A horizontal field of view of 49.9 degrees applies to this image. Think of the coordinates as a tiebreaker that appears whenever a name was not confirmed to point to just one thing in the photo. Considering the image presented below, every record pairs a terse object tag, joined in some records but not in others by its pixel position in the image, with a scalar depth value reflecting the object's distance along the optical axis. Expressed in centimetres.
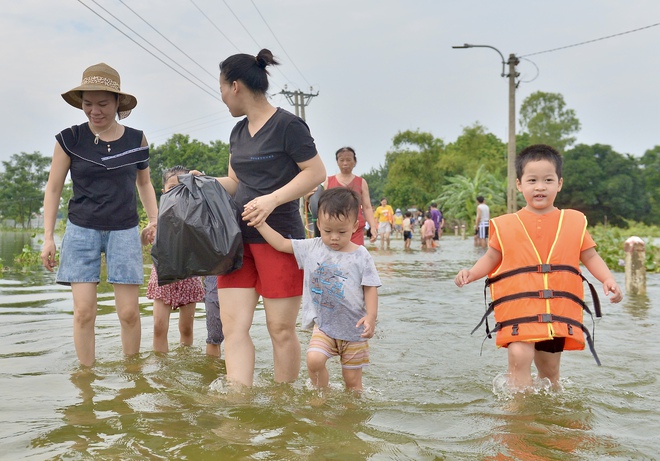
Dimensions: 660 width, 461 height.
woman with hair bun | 418
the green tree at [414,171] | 6850
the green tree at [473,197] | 4153
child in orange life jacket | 425
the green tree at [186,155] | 9562
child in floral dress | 576
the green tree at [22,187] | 11044
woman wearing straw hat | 484
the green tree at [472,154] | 6744
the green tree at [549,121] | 8350
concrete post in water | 1046
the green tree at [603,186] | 6669
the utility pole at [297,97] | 4147
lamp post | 2475
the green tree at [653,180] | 7323
